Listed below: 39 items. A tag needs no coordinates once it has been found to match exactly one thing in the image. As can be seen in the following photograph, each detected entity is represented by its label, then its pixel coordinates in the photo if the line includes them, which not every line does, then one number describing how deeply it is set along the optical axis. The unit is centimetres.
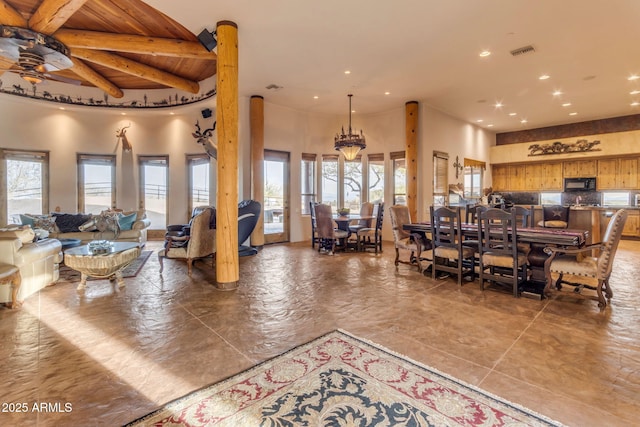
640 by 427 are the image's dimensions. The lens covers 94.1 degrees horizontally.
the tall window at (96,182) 819
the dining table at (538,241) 342
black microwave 920
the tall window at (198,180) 829
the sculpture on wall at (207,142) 647
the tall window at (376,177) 855
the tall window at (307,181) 837
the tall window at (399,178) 816
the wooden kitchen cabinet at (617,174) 866
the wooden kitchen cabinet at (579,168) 926
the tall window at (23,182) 741
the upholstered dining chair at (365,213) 740
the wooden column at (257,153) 714
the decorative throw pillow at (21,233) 334
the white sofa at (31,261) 329
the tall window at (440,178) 812
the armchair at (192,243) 466
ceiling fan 384
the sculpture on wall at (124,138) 838
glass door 782
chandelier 682
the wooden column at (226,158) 399
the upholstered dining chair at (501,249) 366
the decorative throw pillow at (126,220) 644
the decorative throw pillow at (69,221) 638
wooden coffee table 384
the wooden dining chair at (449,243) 412
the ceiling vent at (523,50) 483
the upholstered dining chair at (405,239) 486
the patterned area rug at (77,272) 460
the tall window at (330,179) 865
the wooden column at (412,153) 755
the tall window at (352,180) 881
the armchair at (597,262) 326
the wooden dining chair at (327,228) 643
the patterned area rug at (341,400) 165
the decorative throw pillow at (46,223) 573
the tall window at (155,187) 860
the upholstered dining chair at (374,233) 645
